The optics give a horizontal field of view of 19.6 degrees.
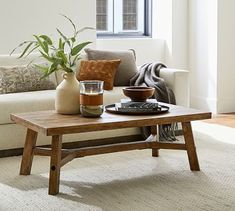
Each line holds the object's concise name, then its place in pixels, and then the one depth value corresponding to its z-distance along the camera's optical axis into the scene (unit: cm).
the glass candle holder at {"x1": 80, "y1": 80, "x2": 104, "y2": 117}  415
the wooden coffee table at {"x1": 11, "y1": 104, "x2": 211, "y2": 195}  389
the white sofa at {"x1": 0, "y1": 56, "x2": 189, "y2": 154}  502
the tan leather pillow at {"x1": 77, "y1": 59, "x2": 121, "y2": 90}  581
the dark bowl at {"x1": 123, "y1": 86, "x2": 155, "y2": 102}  448
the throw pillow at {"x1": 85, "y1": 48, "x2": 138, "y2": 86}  621
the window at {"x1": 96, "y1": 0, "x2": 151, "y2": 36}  836
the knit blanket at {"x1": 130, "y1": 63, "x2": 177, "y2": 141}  569
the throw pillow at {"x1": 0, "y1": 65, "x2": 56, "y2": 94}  560
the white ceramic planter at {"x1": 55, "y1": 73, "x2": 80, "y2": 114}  428
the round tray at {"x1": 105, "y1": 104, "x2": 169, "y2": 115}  429
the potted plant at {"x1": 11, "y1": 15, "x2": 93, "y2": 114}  419
